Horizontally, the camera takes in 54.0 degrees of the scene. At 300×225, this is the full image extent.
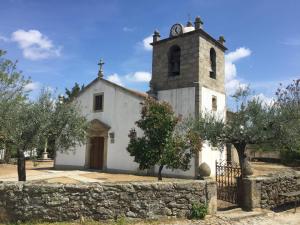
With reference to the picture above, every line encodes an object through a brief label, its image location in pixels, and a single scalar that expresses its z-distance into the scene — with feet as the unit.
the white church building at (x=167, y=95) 61.16
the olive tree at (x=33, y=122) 31.96
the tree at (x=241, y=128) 39.34
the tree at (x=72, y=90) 135.97
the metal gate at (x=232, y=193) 33.90
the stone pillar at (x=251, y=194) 32.09
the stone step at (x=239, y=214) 28.71
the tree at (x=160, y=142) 39.78
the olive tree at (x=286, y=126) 38.83
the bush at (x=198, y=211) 26.73
